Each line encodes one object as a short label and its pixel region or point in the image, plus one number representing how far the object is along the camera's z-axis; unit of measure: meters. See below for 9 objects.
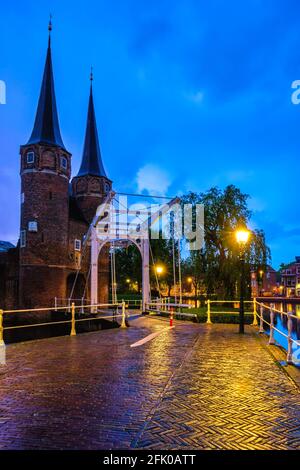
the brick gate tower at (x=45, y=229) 32.62
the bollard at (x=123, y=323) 15.66
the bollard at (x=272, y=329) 10.45
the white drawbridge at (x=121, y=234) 22.56
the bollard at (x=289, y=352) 7.78
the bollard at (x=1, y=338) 8.66
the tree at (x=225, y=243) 25.41
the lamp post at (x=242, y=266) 13.36
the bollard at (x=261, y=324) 12.62
